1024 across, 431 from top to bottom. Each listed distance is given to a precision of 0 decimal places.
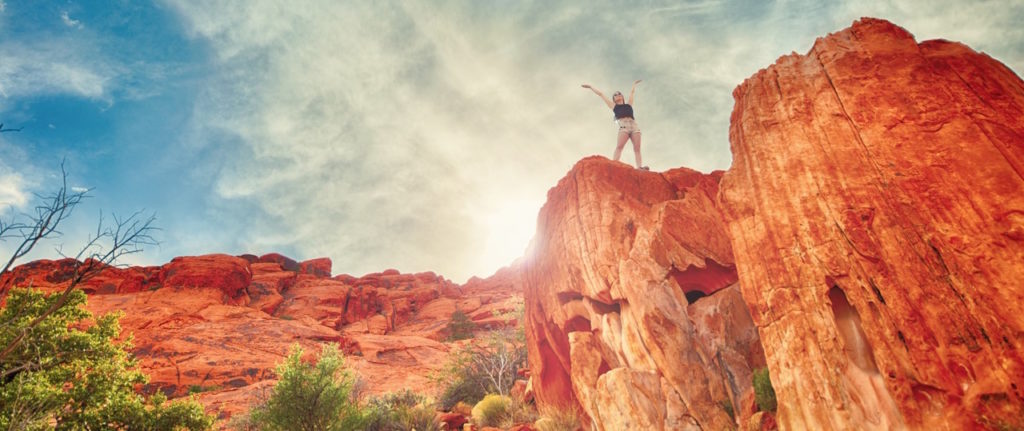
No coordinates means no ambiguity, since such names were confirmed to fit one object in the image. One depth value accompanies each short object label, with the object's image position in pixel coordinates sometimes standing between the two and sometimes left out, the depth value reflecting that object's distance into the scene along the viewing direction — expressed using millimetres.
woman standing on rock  14023
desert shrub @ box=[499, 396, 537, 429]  14838
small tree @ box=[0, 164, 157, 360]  5879
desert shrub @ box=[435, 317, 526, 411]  20109
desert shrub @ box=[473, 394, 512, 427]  15711
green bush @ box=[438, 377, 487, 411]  19884
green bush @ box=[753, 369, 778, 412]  8047
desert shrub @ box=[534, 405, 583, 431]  12641
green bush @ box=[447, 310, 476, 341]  49078
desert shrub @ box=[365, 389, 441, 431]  14969
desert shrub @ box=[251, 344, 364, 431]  13359
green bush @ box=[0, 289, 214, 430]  10312
